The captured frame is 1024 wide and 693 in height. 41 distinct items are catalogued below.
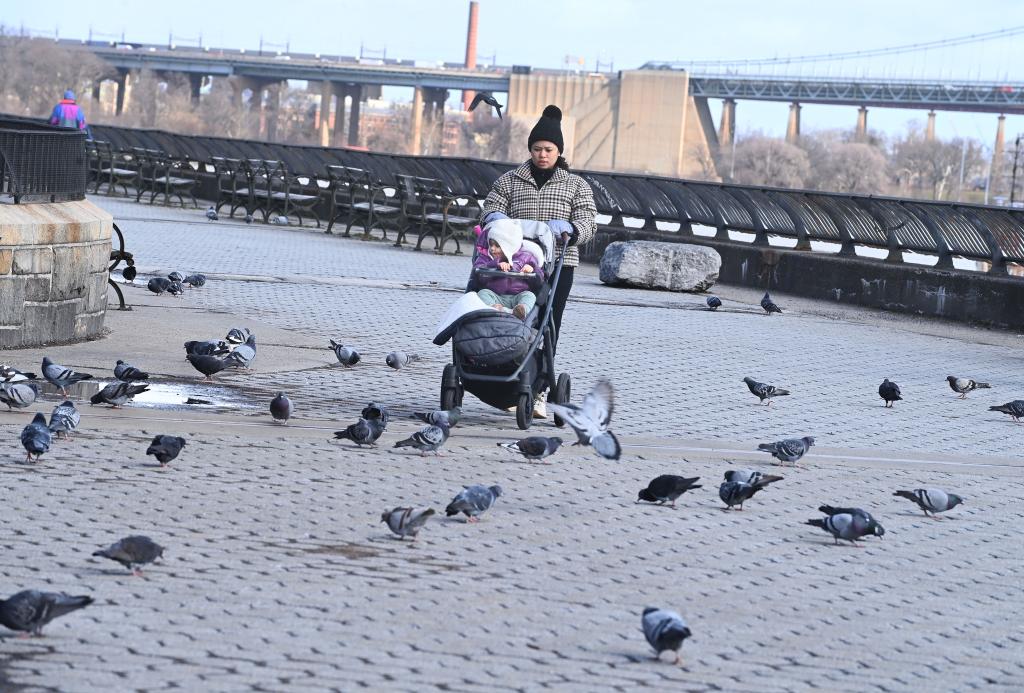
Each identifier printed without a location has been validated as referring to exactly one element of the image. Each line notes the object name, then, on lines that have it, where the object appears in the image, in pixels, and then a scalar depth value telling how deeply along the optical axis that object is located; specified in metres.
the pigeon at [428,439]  16.98
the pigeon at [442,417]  18.28
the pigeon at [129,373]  19.44
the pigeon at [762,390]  22.62
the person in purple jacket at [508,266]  19.66
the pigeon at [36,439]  15.16
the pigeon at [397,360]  23.61
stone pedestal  22.17
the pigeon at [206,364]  21.03
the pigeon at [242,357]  22.09
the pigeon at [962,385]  25.23
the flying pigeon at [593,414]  16.75
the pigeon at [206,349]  21.48
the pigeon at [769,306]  37.31
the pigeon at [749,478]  15.85
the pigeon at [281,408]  18.27
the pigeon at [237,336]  23.09
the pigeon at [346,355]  23.28
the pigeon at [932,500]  15.84
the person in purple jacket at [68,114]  60.19
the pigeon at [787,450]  17.75
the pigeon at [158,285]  30.84
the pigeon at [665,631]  10.31
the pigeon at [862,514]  14.30
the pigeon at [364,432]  17.16
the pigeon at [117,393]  18.23
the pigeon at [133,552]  11.63
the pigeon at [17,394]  17.89
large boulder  42.06
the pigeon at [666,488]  15.33
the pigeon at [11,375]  18.36
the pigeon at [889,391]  23.25
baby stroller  19.12
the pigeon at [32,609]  10.04
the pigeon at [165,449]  15.34
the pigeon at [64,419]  16.45
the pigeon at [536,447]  16.97
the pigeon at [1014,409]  22.86
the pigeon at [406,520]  13.24
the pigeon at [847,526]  14.26
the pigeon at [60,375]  19.22
